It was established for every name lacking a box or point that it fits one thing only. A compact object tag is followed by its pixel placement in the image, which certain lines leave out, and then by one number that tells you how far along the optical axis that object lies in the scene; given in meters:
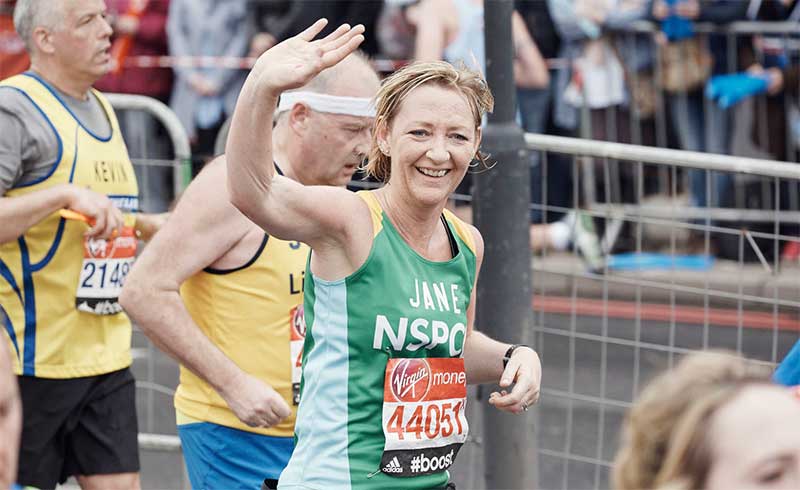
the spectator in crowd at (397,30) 20.37
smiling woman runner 6.41
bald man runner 7.94
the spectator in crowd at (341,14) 21.05
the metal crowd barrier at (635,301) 10.50
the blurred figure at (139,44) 22.72
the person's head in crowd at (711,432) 3.94
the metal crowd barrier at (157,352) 11.71
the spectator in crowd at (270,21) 21.50
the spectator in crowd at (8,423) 3.84
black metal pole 9.55
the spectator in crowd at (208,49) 22.17
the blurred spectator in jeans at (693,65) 19.65
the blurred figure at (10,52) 23.16
